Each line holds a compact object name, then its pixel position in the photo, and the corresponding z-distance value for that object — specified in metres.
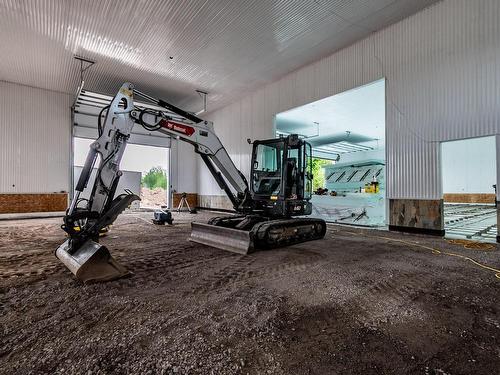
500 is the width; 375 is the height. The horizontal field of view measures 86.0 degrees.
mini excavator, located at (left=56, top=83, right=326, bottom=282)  3.80
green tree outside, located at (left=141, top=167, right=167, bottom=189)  15.58
